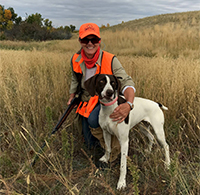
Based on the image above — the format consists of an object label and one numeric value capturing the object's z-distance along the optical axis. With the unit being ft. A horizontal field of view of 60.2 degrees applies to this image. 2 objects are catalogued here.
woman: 7.07
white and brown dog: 5.58
